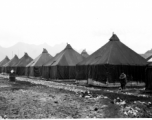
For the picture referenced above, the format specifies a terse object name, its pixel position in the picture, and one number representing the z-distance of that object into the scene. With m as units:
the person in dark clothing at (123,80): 22.62
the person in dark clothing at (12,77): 33.81
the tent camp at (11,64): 67.35
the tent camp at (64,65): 38.91
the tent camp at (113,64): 26.05
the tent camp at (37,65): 49.47
